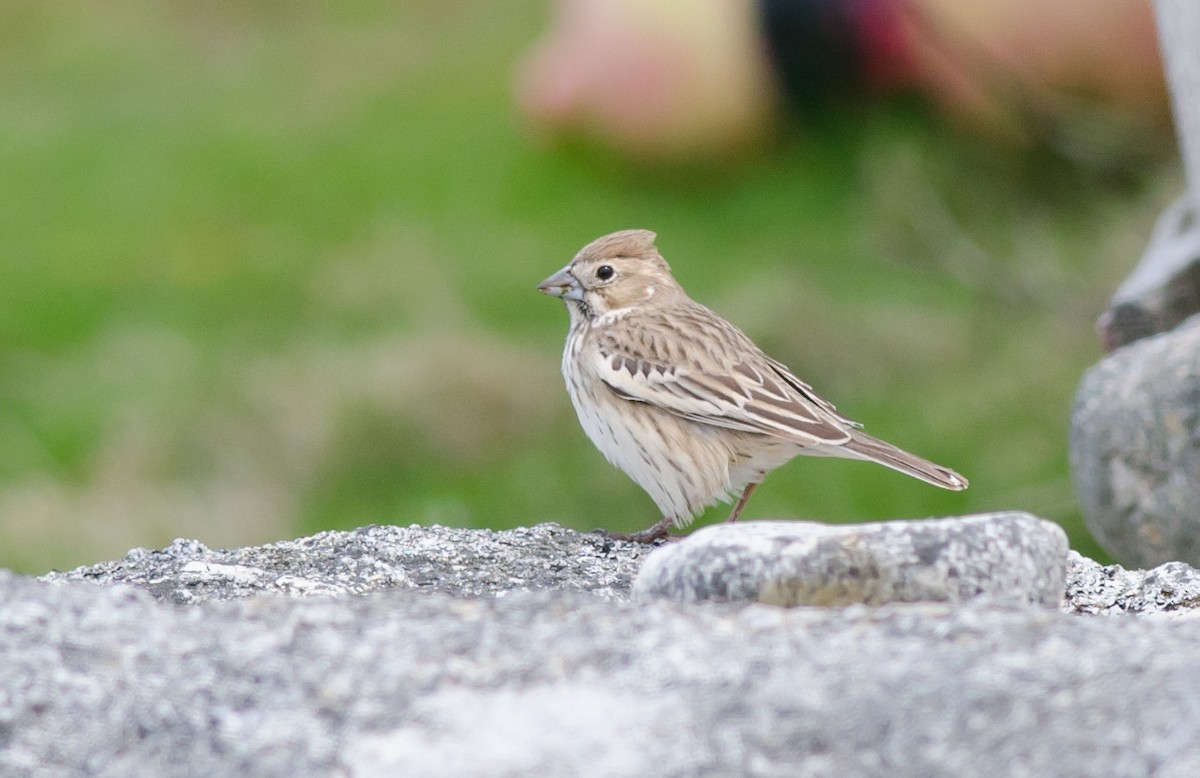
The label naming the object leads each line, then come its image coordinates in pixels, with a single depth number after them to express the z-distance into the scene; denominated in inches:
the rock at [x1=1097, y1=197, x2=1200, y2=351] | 483.8
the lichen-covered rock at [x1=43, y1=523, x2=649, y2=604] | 323.9
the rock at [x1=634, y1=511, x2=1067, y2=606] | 268.2
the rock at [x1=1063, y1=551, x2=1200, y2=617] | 324.5
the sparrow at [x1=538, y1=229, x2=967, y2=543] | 404.5
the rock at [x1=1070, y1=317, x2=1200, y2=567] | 394.9
